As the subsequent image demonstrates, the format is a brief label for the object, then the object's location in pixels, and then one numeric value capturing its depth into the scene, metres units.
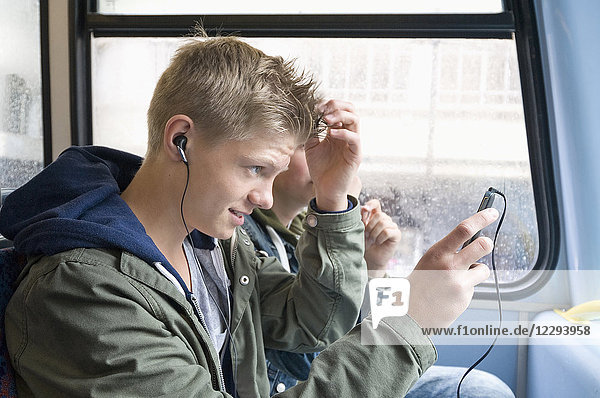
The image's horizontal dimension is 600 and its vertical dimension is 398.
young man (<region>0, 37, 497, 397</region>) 0.95
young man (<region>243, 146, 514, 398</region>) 1.62
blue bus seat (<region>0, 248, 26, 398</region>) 0.99
